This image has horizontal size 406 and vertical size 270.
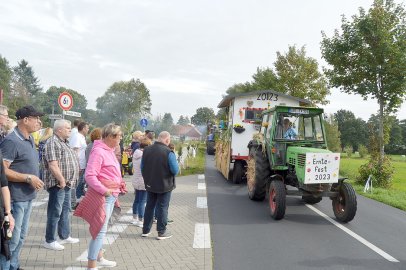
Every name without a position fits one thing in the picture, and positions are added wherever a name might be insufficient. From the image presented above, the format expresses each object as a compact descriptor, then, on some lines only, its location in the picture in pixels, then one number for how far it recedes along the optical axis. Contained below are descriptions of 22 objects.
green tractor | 7.56
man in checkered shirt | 4.93
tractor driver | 9.23
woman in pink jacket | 4.33
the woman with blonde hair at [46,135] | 8.74
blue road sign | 24.57
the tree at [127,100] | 63.41
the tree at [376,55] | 13.58
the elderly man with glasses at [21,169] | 3.93
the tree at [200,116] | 123.75
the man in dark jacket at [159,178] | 6.05
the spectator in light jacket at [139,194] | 6.90
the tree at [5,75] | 62.84
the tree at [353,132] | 85.81
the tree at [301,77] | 24.59
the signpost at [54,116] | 12.84
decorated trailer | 13.16
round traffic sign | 11.92
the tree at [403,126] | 90.30
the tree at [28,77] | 83.81
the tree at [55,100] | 86.44
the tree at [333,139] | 46.47
